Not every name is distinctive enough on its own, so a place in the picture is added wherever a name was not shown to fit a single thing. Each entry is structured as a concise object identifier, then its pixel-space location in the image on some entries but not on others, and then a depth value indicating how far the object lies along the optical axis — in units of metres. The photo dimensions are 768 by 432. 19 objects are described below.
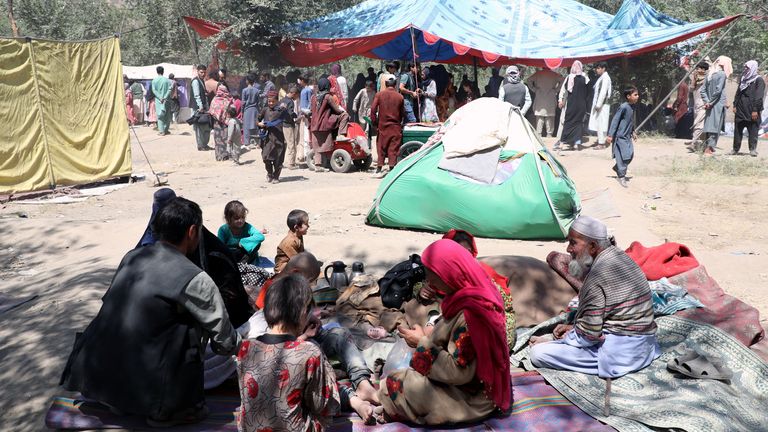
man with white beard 3.59
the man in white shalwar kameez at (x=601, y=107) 13.38
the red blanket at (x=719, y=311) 4.12
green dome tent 6.81
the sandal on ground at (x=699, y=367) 3.63
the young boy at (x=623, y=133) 9.55
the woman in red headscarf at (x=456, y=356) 2.94
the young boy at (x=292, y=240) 5.36
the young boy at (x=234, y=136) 12.76
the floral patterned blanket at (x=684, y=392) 3.23
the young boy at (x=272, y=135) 9.92
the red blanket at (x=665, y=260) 4.79
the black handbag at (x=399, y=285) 4.61
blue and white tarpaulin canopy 13.59
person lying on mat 3.38
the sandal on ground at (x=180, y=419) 3.07
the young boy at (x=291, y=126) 11.78
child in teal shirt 5.44
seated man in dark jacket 2.88
